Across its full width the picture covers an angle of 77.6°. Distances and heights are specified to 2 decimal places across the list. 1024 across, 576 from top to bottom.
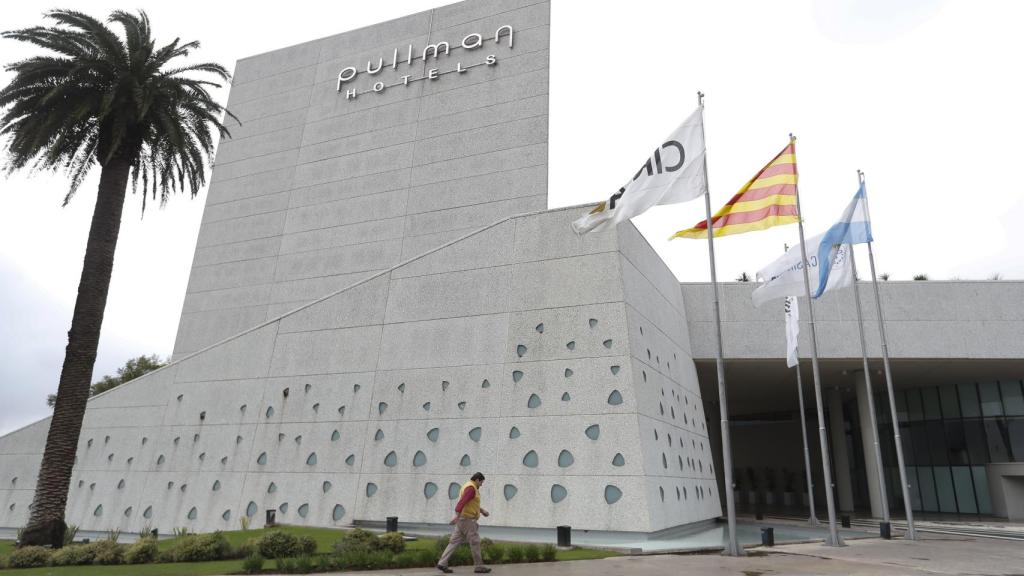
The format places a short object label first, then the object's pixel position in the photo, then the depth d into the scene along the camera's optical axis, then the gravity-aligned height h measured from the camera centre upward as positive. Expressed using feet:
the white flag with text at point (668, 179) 51.65 +23.85
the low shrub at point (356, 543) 40.45 -4.28
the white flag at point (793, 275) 69.36 +22.98
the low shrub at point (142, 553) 42.16 -5.53
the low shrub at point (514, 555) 40.98 -4.66
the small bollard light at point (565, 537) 49.32 -4.14
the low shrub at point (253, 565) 37.42 -5.35
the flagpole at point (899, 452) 63.93 +4.12
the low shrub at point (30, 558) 43.57 -6.31
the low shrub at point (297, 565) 36.73 -5.20
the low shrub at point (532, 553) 41.45 -4.57
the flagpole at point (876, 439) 71.56 +5.81
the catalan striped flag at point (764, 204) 56.08 +24.30
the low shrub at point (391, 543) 41.83 -4.33
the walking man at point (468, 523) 36.60 -2.50
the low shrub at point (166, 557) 42.42 -5.77
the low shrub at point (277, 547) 41.42 -4.74
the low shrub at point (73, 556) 43.29 -6.09
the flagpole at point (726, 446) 46.44 +3.05
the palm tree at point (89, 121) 60.59 +34.27
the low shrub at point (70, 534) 59.93 -6.57
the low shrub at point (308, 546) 42.22 -4.76
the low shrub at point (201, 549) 42.55 -5.20
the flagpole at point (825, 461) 55.47 +2.56
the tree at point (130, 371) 179.32 +26.77
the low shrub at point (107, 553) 43.11 -5.77
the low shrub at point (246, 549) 42.65 -5.14
